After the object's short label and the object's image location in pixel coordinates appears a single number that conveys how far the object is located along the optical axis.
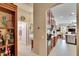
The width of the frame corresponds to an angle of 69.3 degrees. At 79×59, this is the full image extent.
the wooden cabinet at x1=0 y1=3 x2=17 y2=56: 0.90
